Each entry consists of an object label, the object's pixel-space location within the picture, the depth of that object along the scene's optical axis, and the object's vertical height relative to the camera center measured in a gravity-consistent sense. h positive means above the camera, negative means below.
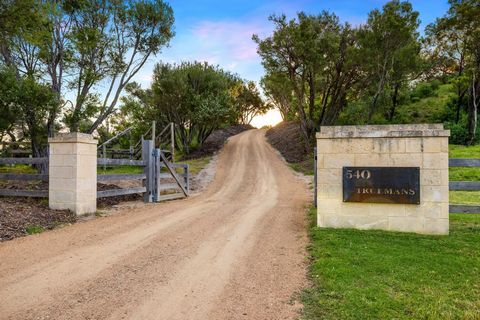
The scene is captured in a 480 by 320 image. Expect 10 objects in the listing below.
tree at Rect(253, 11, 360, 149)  21.44 +6.86
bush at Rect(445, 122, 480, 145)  21.96 +1.89
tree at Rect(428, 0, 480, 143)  20.52 +8.03
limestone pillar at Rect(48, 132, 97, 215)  7.75 -0.27
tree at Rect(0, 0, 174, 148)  14.59 +4.97
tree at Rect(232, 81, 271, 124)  59.12 +10.64
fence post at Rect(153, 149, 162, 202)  10.74 -0.56
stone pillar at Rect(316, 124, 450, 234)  6.23 -0.06
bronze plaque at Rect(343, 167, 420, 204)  6.29 -0.39
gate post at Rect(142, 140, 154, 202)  10.62 -0.15
